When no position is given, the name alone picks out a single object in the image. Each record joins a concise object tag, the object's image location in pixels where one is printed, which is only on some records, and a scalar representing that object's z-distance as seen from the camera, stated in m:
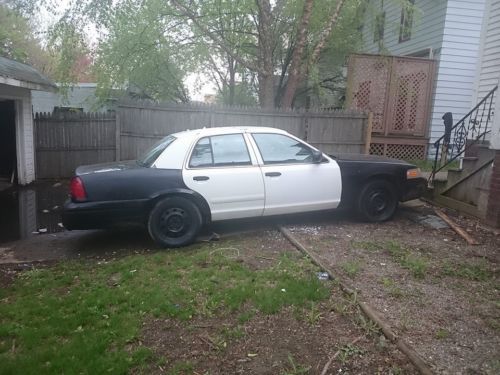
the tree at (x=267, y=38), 10.56
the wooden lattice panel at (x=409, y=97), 12.42
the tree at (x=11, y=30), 9.87
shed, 10.02
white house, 12.36
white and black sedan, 5.45
